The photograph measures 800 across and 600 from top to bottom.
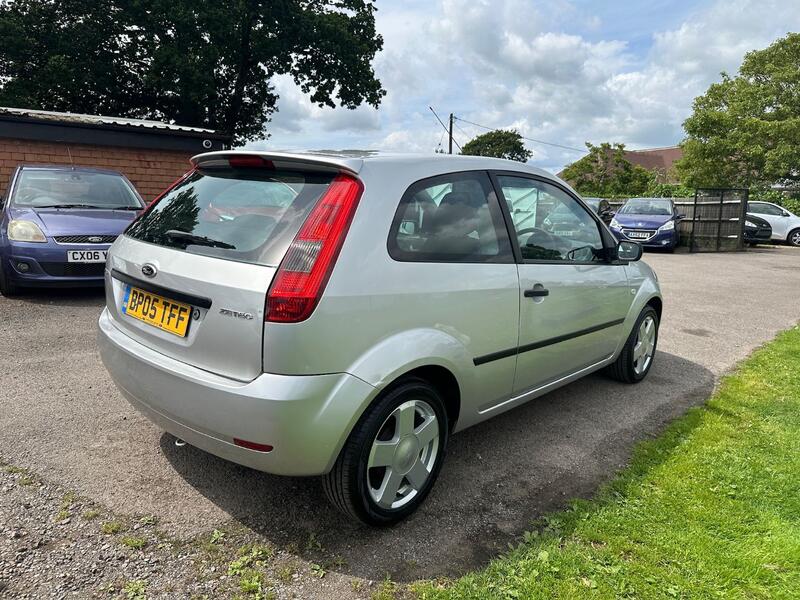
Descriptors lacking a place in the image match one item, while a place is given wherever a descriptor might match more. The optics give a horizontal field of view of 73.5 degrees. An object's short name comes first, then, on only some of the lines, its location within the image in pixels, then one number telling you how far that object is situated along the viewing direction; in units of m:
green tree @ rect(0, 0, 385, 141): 19.69
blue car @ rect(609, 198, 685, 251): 15.24
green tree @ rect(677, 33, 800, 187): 25.98
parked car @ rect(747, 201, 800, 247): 19.25
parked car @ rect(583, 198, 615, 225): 18.39
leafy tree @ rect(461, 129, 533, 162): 72.31
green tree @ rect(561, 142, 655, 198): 34.66
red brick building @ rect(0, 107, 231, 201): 10.02
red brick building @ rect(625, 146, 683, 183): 84.96
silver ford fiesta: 2.03
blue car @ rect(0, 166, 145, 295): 5.74
